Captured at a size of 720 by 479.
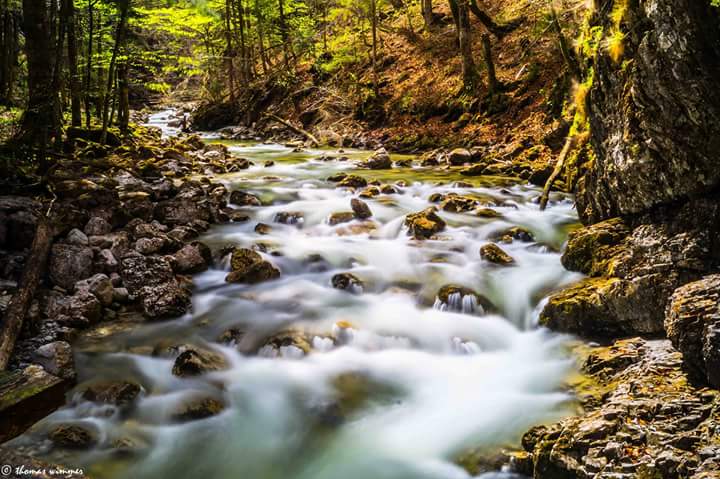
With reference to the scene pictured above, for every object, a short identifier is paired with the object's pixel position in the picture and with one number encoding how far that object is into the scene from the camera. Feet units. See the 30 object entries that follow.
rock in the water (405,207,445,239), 28.58
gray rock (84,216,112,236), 25.04
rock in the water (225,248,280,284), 23.99
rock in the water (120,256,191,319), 20.43
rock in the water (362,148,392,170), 48.21
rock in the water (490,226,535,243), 26.96
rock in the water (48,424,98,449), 13.44
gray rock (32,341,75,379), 15.85
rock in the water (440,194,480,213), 32.14
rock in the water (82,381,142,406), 15.46
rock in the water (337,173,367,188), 40.45
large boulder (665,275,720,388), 10.60
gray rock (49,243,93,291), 20.59
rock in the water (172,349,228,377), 16.76
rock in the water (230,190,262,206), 36.17
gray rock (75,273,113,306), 20.36
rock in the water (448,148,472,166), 47.11
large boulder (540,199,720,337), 14.66
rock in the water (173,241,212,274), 24.41
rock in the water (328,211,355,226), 31.81
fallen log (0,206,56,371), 16.03
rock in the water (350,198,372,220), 32.45
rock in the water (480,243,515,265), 24.22
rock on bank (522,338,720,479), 9.21
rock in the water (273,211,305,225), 32.73
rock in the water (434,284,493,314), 20.51
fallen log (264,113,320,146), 70.02
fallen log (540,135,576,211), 30.53
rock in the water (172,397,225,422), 15.15
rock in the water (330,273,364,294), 23.13
